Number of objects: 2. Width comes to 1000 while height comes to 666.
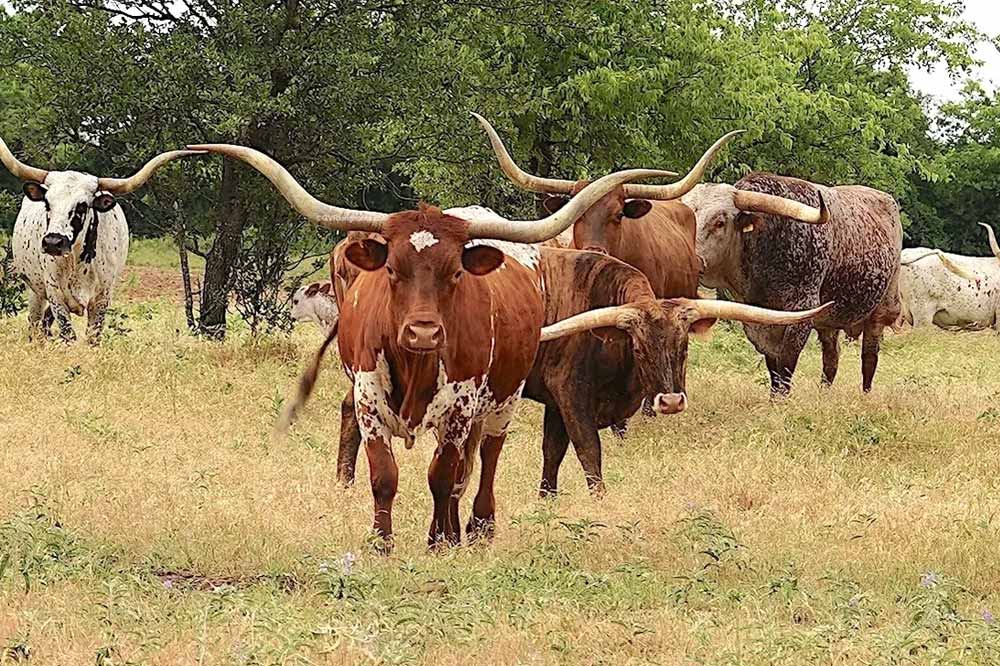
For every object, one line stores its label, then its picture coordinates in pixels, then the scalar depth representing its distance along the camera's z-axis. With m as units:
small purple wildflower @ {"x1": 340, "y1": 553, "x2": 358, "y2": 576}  10.94
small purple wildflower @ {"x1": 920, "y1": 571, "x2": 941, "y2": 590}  10.70
